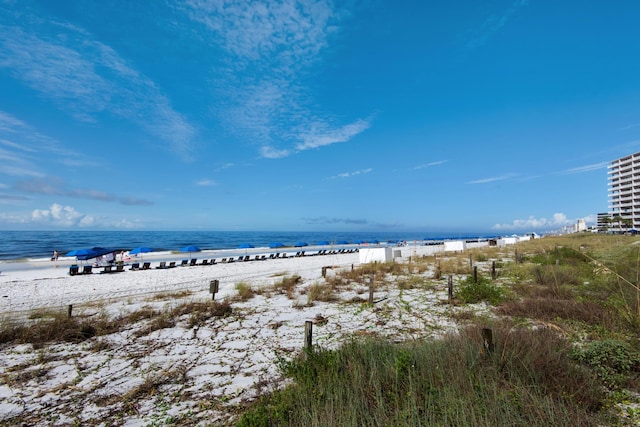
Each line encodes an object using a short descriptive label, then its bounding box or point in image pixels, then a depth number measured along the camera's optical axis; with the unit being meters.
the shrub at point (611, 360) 4.06
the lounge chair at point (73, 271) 19.72
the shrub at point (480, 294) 8.84
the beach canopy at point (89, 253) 20.81
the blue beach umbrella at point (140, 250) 25.33
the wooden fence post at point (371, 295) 9.11
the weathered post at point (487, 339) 4.18
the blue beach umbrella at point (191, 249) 25.88
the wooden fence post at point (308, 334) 4.89
